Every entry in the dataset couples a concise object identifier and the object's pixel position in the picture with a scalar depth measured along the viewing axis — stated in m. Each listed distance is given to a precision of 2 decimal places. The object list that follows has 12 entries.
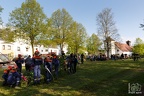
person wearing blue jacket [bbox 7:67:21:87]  6.61
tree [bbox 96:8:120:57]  27.82
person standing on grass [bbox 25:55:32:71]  10.61
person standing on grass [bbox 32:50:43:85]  6.90
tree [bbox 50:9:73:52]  24.48
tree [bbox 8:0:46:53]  18.46
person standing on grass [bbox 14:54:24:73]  9.56
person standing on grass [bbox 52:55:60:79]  8.30
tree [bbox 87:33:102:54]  41.89
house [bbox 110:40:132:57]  52.26
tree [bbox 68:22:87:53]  25.71
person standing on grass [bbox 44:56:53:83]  7.39
